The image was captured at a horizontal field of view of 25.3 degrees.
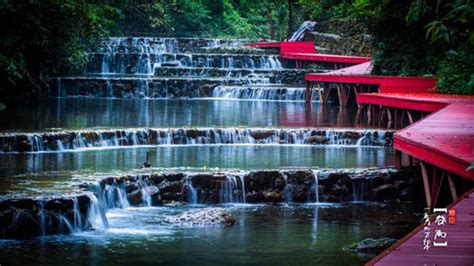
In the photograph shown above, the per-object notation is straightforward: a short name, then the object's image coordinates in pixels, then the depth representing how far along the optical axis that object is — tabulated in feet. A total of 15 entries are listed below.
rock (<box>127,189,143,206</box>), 64.39
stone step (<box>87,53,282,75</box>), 164.76
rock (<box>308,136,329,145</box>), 89.56
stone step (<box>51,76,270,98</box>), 136.36
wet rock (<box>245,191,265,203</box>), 66.85
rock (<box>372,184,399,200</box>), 68.44
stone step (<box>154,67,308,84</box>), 151.74
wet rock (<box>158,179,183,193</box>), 65.72
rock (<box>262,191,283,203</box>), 67.00
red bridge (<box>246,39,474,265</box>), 33.76
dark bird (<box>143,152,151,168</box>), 70.54
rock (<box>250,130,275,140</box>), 90.17
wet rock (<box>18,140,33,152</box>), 80.07
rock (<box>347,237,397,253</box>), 50.52
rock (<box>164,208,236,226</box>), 58.18
